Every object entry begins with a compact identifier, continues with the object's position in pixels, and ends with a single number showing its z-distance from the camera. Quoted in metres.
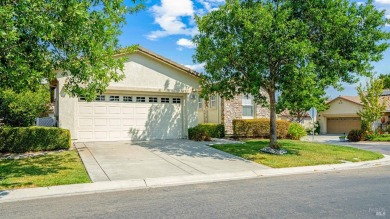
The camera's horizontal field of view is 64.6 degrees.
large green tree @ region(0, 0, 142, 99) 7.03
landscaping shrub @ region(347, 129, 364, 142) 25.83
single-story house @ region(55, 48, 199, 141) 15.88
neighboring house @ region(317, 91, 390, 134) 35.76
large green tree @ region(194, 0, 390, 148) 11.92
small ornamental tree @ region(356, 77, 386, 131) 25.89
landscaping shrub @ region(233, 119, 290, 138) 21.00
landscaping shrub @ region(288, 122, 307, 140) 22.48
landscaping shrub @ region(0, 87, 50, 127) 16.38
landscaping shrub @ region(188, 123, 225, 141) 17.55
